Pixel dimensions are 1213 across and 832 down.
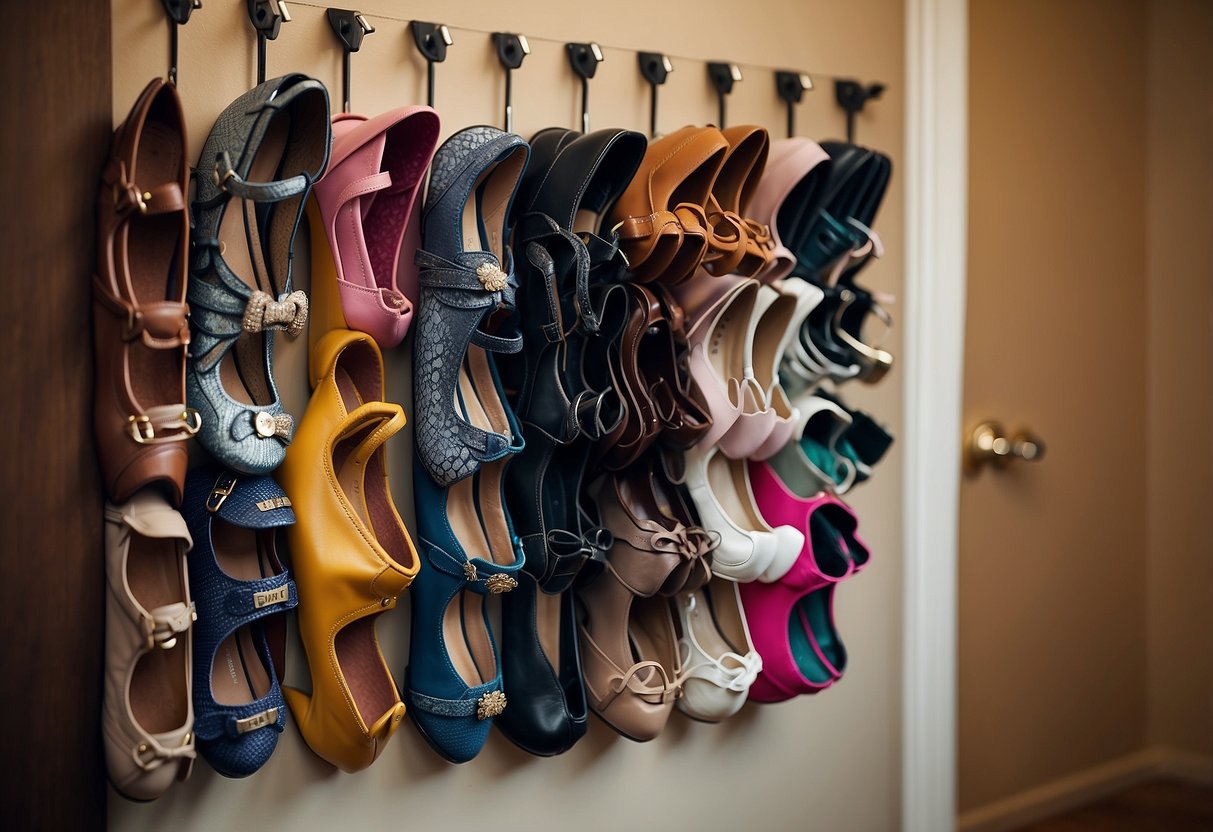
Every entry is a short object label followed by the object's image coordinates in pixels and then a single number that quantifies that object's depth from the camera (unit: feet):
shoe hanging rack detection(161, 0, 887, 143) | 4.86
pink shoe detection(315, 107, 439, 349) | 4.82
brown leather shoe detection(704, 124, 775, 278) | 5.65
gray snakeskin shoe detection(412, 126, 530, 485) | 4.97
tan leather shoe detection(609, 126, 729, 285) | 5.41
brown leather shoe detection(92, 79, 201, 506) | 4.29
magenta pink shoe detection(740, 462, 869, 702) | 6.21
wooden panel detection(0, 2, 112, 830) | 4.19
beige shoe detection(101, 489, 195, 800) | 4.32
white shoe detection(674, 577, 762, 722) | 5.93
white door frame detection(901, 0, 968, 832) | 7.27
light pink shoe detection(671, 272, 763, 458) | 5.82
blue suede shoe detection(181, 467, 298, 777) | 4.53
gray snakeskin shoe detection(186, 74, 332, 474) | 4.45
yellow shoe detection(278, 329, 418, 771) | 4.77
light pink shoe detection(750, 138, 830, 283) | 6.02
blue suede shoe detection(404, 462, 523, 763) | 5.12
